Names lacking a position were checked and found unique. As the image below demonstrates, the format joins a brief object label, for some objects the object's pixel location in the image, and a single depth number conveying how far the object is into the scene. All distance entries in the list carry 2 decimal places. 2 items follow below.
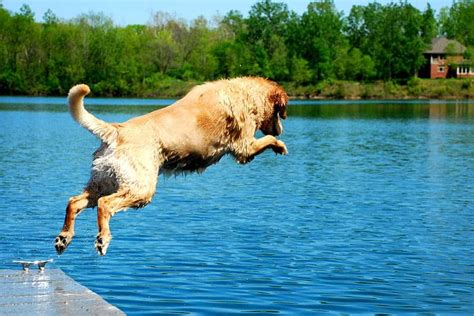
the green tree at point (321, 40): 153.62
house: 155.75
